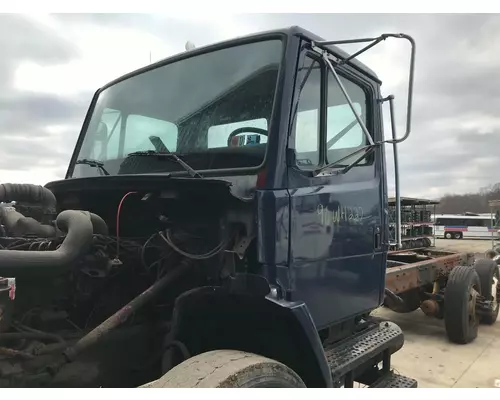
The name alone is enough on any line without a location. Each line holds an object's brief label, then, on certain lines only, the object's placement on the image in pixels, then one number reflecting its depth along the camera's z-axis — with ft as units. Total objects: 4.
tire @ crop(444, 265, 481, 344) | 20.90
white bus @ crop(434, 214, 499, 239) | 119.75
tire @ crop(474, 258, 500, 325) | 24.48
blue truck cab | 7.85
